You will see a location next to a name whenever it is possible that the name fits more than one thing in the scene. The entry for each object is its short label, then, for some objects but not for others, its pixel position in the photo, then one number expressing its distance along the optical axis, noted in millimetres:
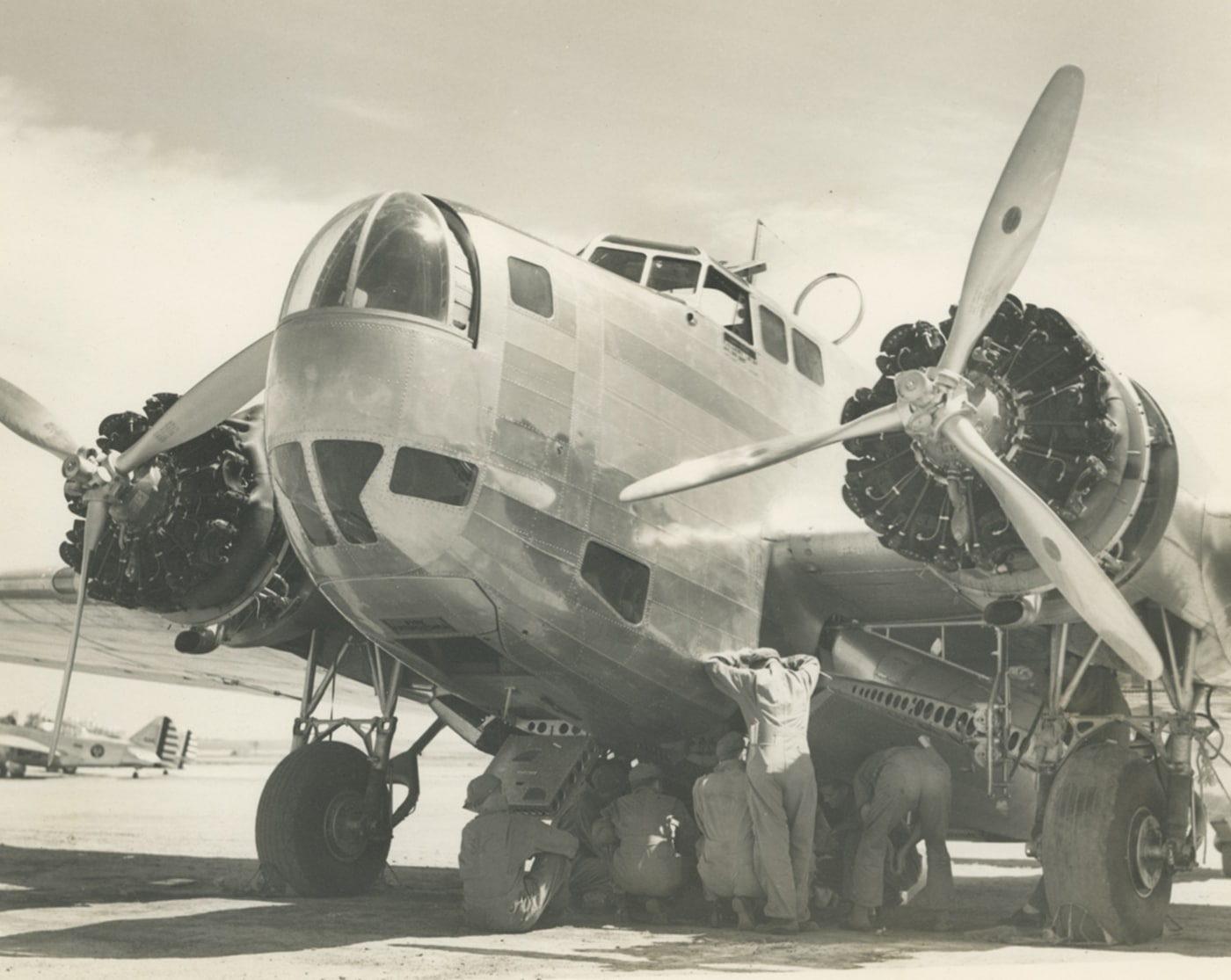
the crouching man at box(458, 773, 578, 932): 7758
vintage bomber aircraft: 7230
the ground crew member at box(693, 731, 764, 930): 7871
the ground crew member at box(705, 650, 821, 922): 7781
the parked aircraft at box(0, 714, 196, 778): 33125
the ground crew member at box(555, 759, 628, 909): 8906
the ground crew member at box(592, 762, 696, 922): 8336
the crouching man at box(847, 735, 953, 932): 8336
